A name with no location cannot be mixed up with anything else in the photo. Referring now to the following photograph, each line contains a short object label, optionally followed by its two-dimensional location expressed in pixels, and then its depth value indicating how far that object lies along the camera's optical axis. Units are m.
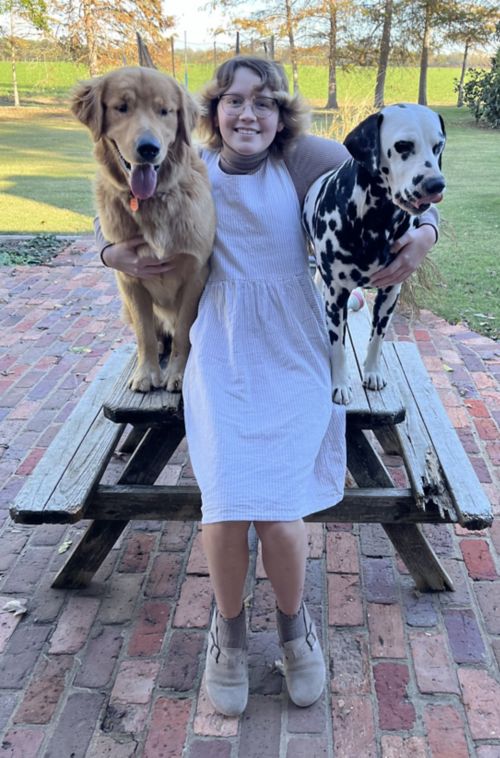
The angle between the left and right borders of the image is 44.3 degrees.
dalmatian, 1.72
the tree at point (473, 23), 27.25
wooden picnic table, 2.04
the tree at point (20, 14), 20.10
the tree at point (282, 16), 28.59
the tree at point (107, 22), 21.75
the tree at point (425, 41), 25.50
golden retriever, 2.05
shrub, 11.63
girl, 1.88
